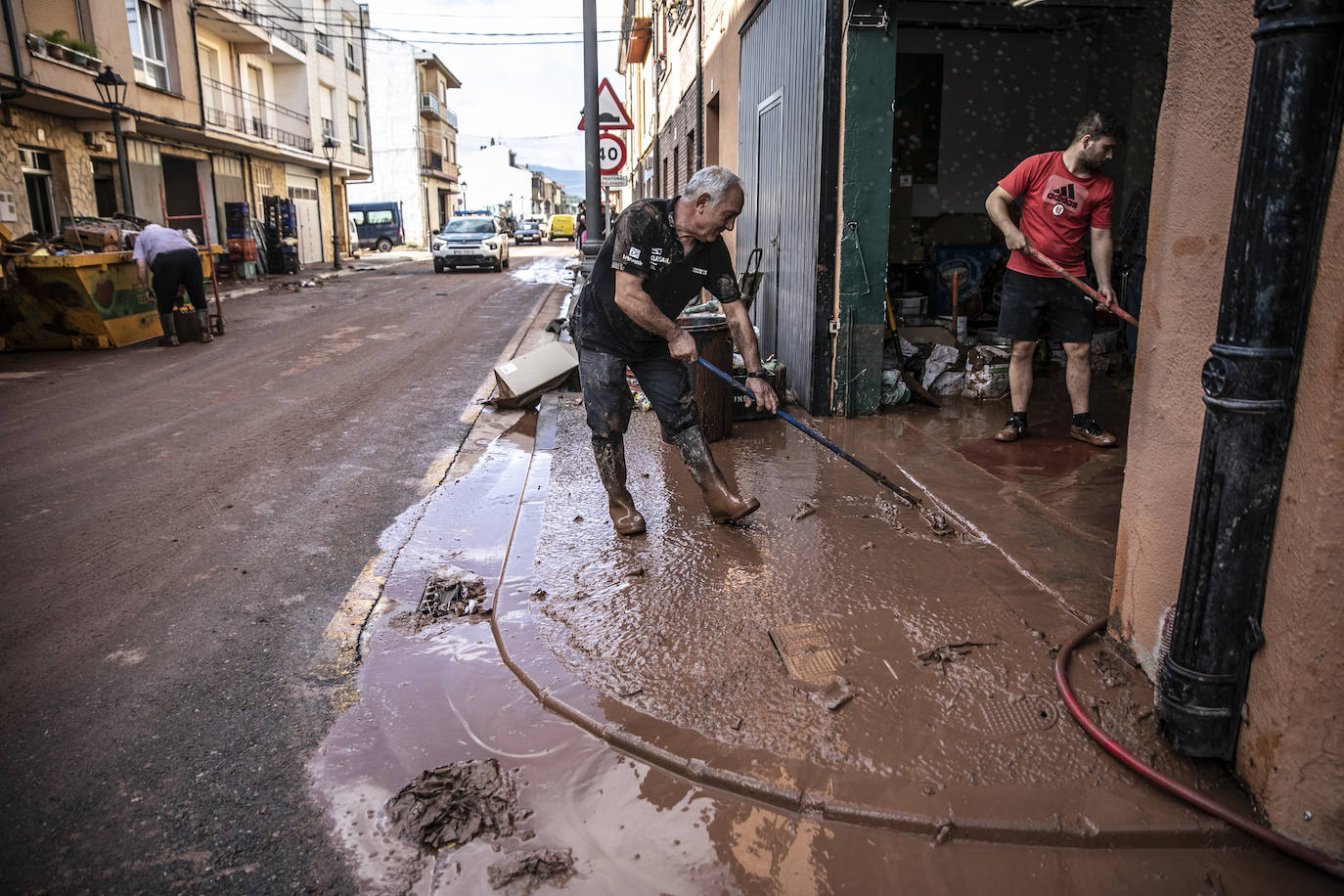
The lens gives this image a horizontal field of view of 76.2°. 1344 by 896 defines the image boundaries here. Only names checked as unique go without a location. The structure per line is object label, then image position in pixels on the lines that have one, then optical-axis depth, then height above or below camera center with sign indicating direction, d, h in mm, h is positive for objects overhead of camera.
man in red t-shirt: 5051 +45
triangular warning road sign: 11414 +1862
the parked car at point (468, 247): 25047 +172
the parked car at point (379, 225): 43938 +1429
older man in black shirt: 3797 -314
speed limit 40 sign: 12336 +1425
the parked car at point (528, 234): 53594 +1186
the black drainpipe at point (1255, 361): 1906 -252
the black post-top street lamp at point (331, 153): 28156 +3579
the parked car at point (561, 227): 59594 +1798
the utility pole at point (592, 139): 10539 +1415
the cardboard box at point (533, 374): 7270 -1013
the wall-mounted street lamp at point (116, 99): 16234 +3064
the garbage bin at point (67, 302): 10102 -578
